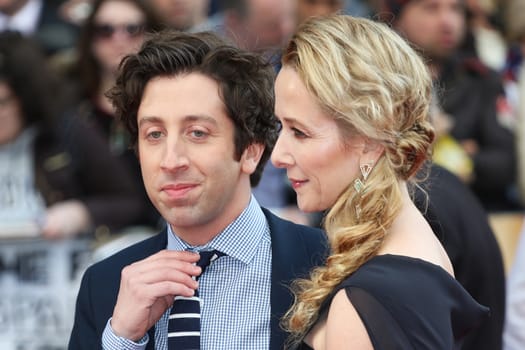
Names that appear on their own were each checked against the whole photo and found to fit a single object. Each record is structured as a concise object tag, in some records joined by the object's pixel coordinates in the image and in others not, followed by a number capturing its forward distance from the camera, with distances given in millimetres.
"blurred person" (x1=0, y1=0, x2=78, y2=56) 13328
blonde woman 5277
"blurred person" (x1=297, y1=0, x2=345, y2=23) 14680
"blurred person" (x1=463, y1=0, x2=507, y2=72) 16562
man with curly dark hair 5980
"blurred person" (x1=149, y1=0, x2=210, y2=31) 14148
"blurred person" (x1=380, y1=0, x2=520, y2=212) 13719
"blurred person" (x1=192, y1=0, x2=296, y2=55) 13359
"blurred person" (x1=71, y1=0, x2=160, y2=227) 12562
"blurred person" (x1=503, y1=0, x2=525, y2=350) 8664
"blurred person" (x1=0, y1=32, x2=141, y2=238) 11234
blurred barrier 11078
